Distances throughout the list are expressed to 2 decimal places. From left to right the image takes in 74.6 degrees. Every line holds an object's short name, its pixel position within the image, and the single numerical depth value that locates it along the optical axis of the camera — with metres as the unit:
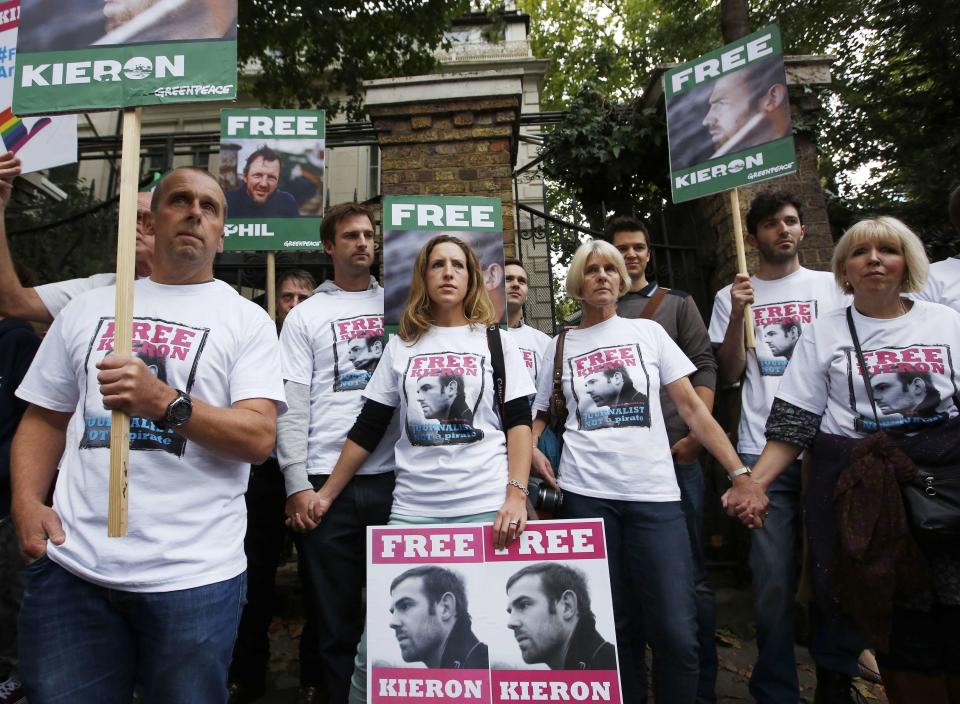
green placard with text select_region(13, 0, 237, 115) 1.74
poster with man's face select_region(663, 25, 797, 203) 3.21
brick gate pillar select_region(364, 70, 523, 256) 4.07
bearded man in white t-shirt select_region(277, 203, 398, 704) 2.44
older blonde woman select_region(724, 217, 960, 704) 1.99
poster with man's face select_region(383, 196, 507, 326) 3.01
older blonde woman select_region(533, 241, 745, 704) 2.30
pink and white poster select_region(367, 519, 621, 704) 1.93
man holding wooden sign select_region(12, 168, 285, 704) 1.54
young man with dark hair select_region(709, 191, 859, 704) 2.53
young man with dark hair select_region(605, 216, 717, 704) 2.75
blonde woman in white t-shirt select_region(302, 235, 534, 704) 2.19
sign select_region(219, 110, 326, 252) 3.58
